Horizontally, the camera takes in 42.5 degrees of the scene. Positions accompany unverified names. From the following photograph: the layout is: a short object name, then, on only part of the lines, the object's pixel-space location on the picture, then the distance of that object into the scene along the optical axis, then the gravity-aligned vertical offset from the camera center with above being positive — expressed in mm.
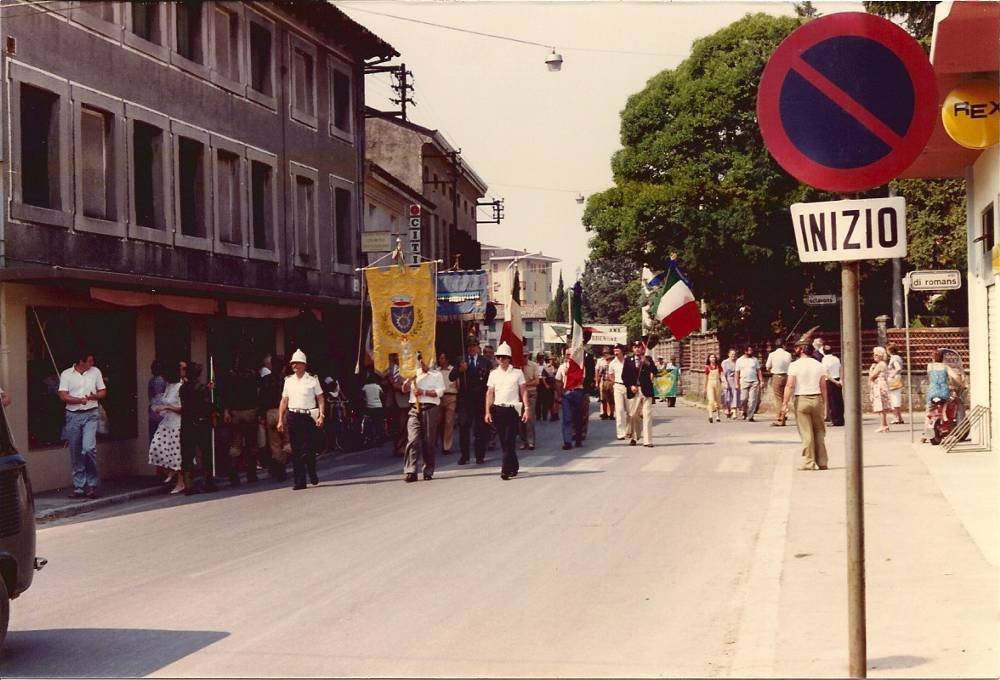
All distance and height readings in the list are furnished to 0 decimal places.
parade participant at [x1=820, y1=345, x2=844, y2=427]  26453 -781
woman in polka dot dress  17562 -966
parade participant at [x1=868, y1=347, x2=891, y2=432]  25328 -686
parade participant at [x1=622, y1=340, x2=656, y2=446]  22438 -558
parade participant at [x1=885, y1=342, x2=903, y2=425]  26578 -598
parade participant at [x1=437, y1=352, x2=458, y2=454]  22688 -801
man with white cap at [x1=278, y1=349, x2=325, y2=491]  16828 -631
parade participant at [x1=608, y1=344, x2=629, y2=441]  23188 -629
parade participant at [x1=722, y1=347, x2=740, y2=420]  31469 -777
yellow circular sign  13375 +2535
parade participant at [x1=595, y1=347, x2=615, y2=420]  32812 -853
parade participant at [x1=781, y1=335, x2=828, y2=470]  17016 -713
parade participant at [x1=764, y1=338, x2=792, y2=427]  27906 -305
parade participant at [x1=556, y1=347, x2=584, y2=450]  23031 -753
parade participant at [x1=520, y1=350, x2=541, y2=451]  23406 -1124
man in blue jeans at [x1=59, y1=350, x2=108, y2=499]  16625 -677
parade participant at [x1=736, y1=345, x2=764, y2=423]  29992 -626
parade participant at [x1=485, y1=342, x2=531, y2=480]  17625 -581
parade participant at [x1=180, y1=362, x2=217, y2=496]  17219 -870
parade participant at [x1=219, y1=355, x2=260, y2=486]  18547 -744
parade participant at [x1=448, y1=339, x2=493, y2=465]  20859 -667
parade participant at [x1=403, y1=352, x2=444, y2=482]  17359 -830
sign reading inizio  4793 +465
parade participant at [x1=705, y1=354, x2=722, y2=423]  32219 -731
